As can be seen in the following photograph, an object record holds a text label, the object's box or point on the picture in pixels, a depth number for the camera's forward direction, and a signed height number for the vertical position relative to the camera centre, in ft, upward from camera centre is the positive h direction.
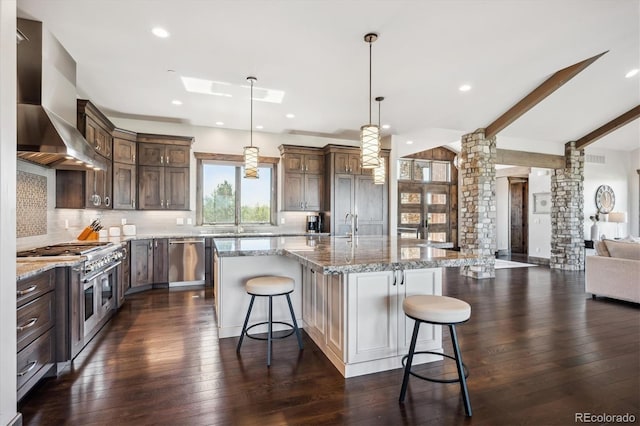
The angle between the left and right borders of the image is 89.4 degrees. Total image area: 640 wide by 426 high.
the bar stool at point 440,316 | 6.80 -2.22
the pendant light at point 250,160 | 12.83 +2.09
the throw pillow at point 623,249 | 14.89 -1.74
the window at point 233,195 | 20.49 +1.21
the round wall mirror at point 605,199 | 27.04 +1.15
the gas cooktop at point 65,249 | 9.60 -1.17
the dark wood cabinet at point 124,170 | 16.71 +2.28
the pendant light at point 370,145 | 10.05 +2.12
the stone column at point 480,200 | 21.11 +0.85
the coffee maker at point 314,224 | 21.52 -0.74
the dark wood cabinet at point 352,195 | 20.77 +1.17
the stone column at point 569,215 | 24.16 -0.18
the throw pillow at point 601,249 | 16.16 -1.83
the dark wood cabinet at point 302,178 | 20.85 +2.29
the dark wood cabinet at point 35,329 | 6.81 -2.66
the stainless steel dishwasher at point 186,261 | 17.75 -2.64
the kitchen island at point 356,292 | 7.75 -2.21
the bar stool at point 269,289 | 9.18 -2.19
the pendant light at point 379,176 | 13.04 +1.50
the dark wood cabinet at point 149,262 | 16.63 -2.57
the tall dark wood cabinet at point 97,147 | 13.08 +3.07
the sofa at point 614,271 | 14.65 -2.77
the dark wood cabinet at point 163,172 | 18.08 +2.38
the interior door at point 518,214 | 33.32 -0.13
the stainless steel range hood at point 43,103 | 8.89 +3.33
